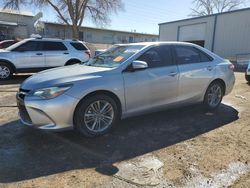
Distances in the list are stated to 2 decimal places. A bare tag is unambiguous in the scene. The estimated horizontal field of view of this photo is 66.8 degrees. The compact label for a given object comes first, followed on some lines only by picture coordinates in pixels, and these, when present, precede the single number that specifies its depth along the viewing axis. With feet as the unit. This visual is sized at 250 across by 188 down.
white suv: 24.75
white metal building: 50.99
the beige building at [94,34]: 93.18
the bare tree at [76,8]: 74.74
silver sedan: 9.43
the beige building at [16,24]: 82.21
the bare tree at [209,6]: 132.63
